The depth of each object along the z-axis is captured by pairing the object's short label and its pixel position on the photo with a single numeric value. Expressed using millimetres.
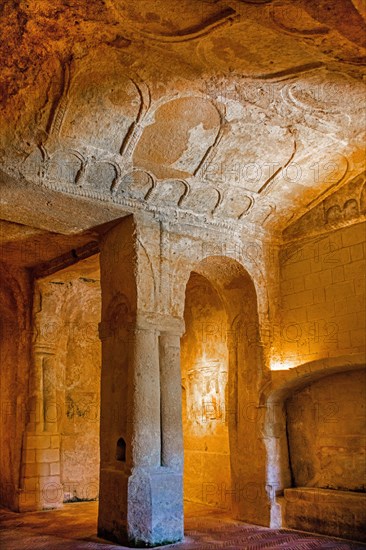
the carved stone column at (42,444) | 9758
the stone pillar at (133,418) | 6797
